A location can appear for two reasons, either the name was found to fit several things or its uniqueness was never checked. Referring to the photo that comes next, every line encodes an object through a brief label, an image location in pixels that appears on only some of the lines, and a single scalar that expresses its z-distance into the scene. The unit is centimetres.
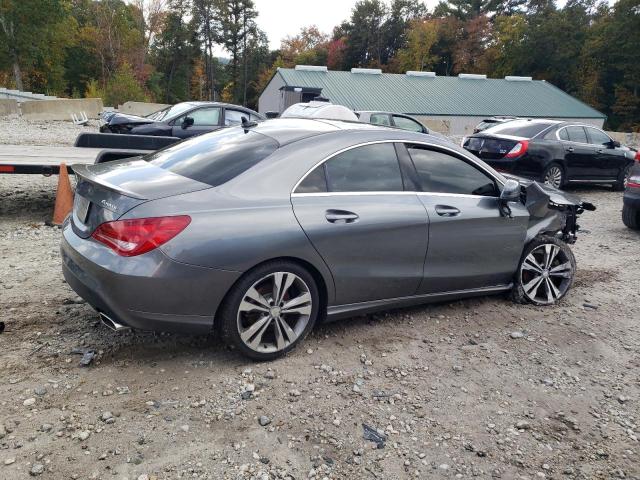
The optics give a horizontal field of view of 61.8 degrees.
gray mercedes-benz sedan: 320
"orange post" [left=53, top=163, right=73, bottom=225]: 669
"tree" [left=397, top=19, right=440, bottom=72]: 6862
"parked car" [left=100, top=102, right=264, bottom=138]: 1173
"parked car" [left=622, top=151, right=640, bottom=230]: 811
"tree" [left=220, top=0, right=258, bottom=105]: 6712
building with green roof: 3931
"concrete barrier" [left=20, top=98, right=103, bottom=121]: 2230
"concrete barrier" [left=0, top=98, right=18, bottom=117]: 2156
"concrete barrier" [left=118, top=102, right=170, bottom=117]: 2764
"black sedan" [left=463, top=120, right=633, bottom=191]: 1041
